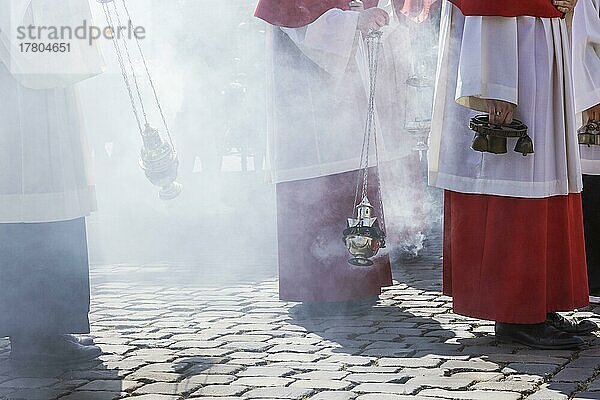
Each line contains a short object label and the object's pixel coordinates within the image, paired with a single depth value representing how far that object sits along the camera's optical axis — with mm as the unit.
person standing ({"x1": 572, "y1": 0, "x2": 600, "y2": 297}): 7371
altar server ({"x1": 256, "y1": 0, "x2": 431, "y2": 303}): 8208
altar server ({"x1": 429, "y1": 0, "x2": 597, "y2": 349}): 6865
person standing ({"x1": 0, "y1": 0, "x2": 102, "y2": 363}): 6738
